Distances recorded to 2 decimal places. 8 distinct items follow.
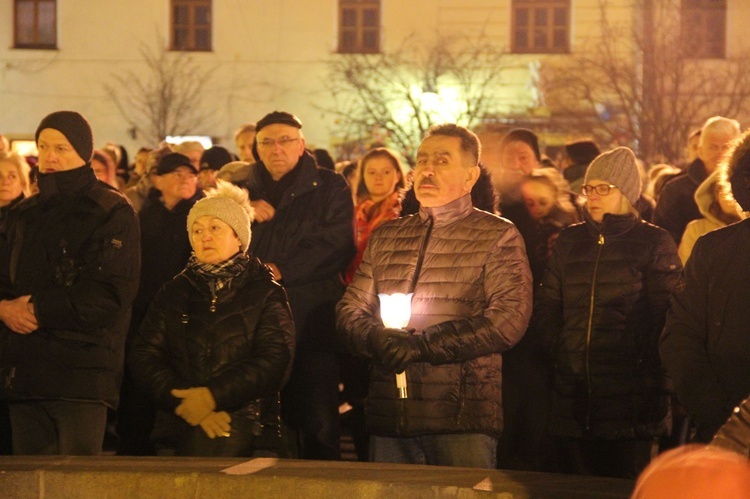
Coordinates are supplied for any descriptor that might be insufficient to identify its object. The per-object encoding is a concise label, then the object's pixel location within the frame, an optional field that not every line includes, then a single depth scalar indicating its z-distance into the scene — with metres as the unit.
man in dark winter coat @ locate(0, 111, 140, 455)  6.16
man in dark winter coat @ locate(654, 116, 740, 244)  9.38
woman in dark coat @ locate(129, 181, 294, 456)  6.06
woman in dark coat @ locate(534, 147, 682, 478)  6.51
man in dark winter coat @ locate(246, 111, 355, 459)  7.56
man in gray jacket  5.61
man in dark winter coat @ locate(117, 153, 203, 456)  8.65
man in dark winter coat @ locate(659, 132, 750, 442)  4.66
